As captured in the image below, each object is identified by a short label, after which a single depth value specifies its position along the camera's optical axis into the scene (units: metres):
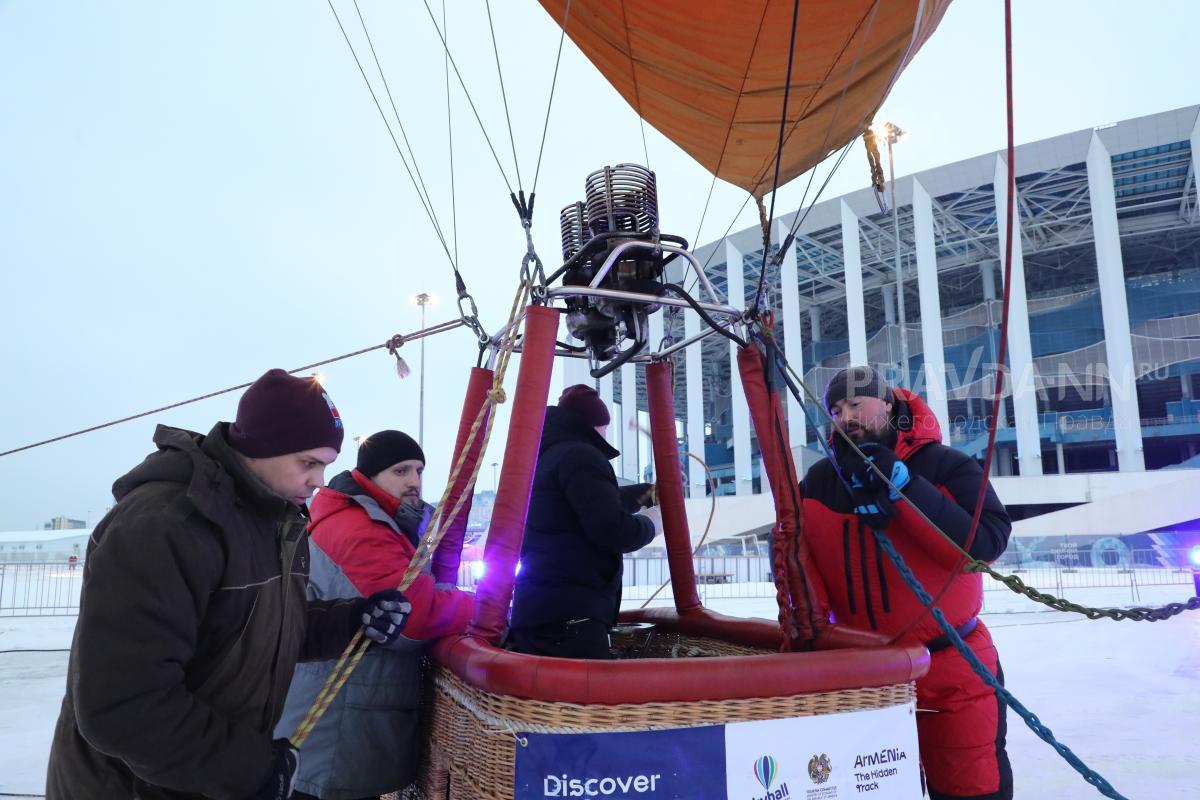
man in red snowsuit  2.31
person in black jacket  2.66
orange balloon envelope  3.57
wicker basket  1.69
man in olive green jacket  1.28
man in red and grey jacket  2.28
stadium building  23.80
